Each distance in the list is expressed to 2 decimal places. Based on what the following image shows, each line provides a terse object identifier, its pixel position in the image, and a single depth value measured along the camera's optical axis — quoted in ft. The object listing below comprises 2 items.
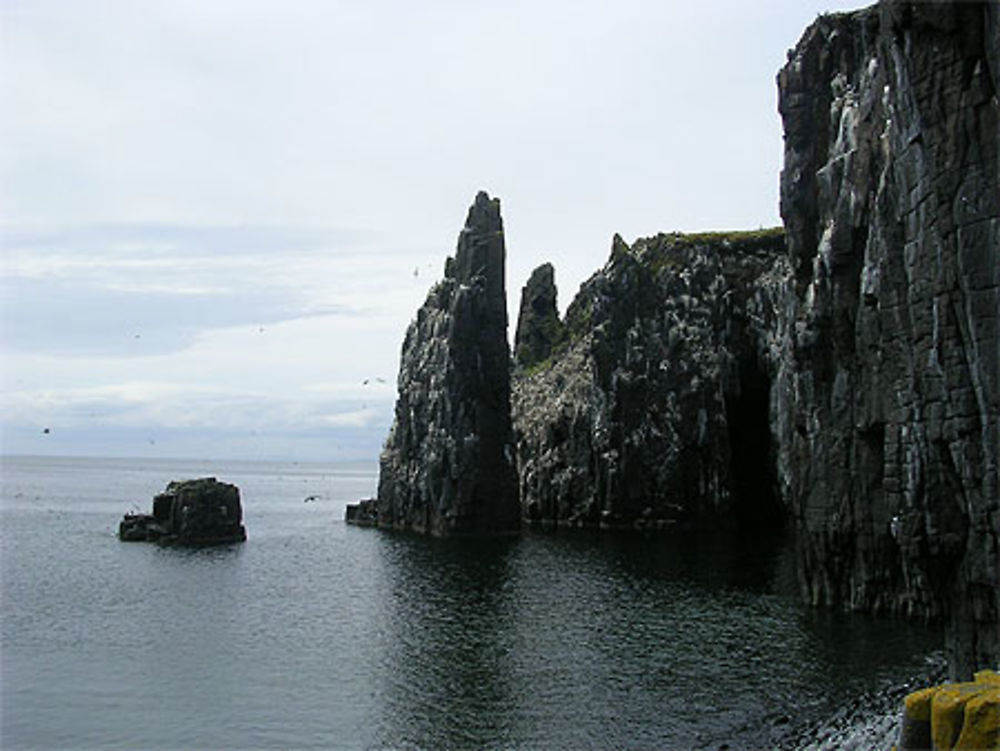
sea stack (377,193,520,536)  407.44
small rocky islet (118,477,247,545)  395.75
